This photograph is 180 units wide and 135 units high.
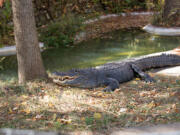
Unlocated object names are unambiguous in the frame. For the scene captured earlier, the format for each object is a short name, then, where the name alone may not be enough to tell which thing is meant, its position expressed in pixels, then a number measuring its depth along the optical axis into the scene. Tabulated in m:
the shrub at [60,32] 21.19
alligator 10.34
